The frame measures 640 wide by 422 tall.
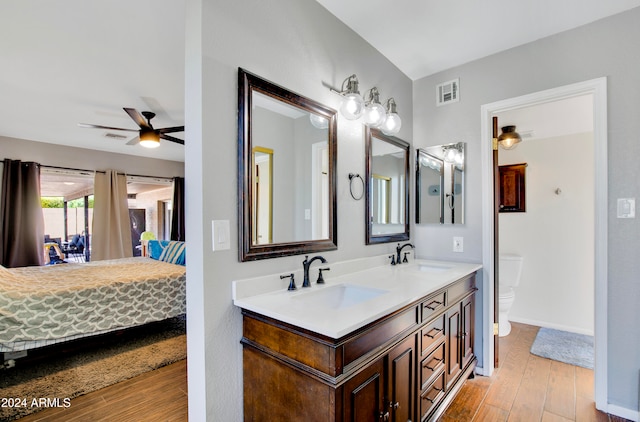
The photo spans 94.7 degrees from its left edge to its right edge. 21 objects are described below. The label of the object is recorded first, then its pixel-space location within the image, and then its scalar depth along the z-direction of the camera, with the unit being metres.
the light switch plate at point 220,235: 1.27
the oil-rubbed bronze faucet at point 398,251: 2.40
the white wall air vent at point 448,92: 2.51
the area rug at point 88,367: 2.09
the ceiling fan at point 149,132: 3.18
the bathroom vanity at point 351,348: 1.06
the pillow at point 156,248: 4.27
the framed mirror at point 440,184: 2.49
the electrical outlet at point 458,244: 2.48
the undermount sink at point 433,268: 2.29
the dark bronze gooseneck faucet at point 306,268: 1.57
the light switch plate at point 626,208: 1.83
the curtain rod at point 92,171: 4.53
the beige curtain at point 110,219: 5.03
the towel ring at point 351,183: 2.02
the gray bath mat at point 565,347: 2.57
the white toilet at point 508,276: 3.20
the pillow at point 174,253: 3.76
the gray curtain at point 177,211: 6.06
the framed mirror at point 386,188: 2.19
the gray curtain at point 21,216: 4.20
